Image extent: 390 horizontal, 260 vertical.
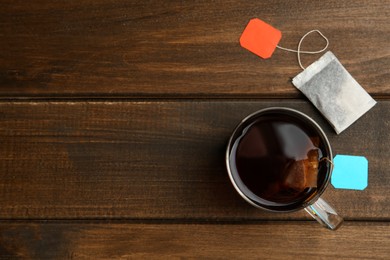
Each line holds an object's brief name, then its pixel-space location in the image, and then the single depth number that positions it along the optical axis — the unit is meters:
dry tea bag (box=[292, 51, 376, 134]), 0.77
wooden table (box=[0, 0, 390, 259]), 0.77
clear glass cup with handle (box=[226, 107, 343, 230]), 0.74
